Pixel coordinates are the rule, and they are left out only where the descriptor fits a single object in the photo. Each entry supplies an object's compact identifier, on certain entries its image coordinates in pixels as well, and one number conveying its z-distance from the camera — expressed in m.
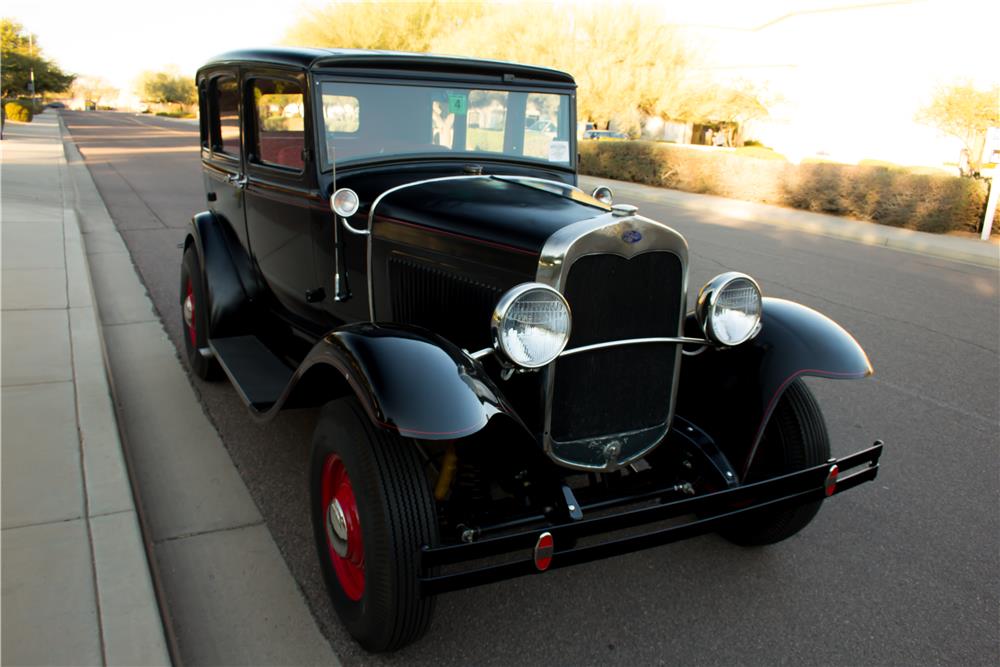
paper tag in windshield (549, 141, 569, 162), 3.62
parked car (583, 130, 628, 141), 30.51
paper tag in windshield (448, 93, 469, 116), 3.29
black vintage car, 2.10
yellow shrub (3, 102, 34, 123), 32.88
